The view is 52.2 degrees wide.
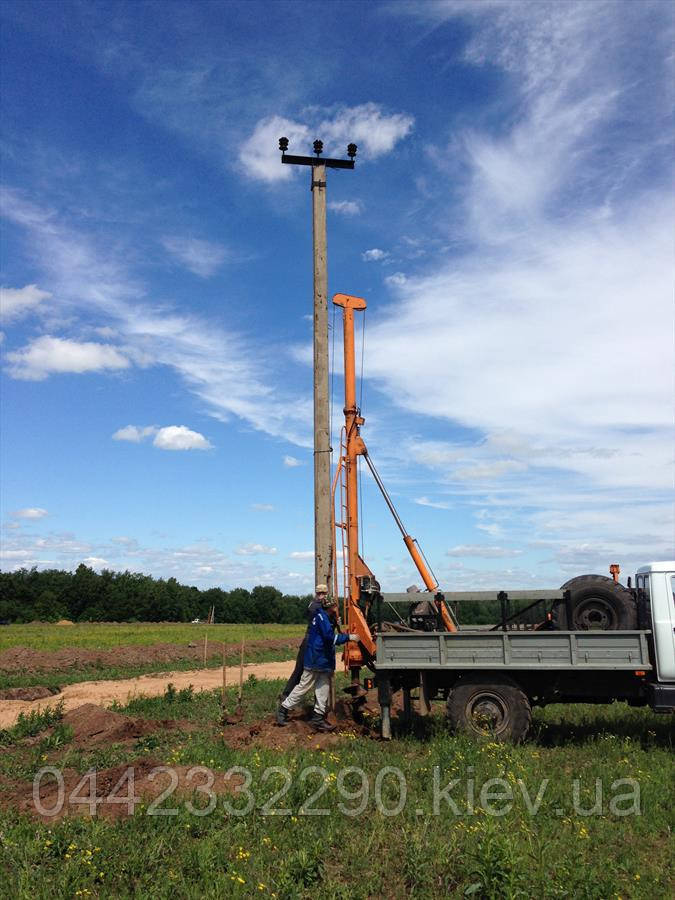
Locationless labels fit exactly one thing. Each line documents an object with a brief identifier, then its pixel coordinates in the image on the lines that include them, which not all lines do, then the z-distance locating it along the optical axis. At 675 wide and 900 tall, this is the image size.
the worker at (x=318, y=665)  10.78
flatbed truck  9.57
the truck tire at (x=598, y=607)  10.08
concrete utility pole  11.88
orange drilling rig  11.57
